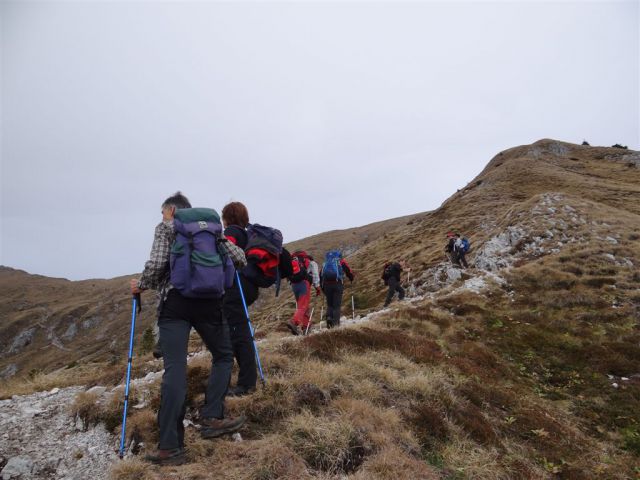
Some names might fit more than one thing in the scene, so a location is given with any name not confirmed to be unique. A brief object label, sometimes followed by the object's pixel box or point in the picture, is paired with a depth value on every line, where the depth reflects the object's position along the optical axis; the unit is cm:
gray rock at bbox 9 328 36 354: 8531
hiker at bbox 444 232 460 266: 2367
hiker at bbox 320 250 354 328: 1156
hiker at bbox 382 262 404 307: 1933
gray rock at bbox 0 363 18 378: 7171
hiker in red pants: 1046
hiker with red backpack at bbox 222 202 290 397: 588
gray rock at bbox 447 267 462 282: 2091
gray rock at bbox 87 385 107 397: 670
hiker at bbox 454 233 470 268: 2314
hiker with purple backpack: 428
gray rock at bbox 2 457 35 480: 450
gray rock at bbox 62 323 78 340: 8535
